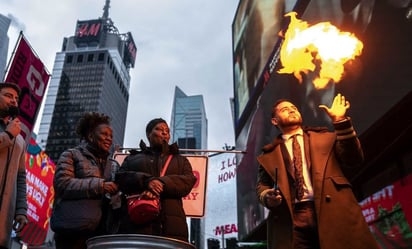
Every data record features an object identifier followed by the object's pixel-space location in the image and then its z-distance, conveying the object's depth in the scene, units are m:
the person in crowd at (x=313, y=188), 3.17
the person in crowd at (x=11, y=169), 3.36
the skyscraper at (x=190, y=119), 155.50
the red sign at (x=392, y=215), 7.26
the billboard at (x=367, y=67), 6.67
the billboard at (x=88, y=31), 164.88
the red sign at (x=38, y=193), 14.12
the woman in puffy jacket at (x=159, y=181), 3.33
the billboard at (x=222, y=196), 34.56
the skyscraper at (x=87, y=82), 138.88
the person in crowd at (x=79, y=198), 3.58
